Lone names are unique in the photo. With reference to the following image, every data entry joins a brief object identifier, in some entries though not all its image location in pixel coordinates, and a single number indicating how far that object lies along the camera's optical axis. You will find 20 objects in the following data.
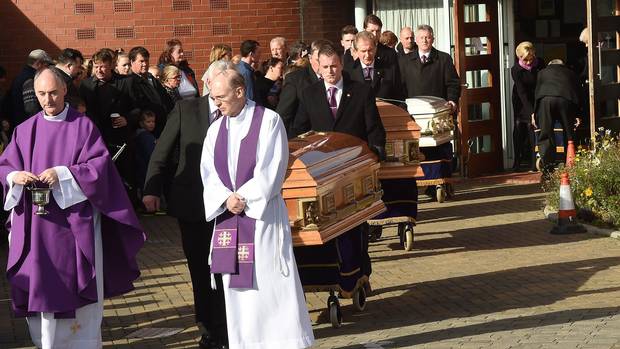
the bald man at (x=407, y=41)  19.12
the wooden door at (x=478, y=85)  20.44
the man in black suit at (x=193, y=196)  10.20
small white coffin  17.38
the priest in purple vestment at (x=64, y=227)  9.55
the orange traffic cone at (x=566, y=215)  15.16
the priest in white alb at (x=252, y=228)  9.34
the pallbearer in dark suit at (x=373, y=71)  14.42
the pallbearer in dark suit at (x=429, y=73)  18.59
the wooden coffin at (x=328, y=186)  10.41
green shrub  15.24
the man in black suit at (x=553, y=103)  19.67
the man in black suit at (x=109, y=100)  17.25
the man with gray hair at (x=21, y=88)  16.25
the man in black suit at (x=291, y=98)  12.54
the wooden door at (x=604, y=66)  19.02
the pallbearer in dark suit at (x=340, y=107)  12.23
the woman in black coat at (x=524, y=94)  20.72
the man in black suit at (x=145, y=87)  17.58
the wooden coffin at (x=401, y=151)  13.78
